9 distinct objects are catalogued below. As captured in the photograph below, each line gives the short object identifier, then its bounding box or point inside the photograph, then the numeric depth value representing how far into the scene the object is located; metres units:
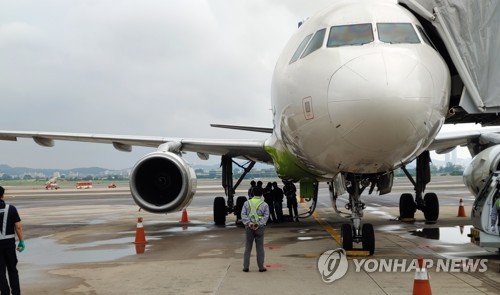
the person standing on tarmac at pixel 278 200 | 15.48
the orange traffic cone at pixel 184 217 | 16.78
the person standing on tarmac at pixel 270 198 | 15.19
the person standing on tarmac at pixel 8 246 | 6.23
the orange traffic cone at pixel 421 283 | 5.23
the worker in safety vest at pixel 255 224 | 7.83
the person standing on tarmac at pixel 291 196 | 15.84
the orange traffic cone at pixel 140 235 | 11.42
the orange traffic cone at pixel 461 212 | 16.44
